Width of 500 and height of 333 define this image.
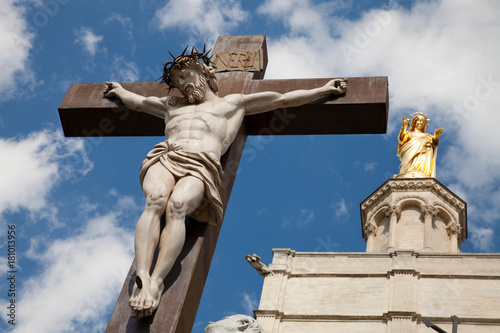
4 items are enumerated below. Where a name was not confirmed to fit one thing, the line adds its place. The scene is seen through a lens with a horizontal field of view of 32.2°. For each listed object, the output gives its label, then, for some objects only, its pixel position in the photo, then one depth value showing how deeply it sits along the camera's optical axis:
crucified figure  5.29
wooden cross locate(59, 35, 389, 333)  6.50
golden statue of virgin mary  37.41
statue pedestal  34.62
